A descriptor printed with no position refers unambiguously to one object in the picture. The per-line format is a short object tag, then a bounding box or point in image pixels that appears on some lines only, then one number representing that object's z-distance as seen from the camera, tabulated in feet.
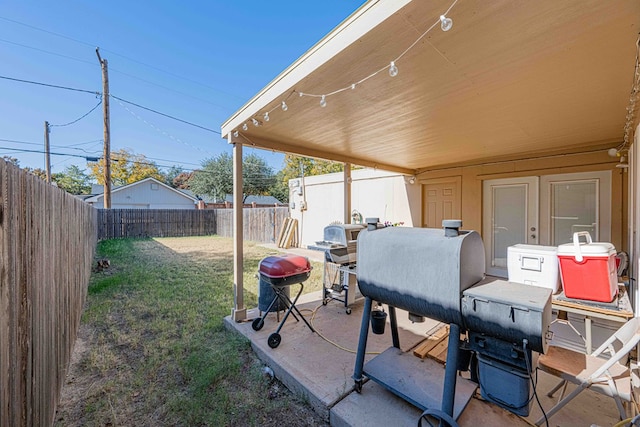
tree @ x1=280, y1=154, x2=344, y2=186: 72.43
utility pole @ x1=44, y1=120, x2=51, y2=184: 46.09
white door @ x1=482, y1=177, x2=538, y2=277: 17.24
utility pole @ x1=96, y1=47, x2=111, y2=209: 35.81
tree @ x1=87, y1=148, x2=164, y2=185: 77.28
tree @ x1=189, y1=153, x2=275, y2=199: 87.92
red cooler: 7.17
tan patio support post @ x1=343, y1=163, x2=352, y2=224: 17.61
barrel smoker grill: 4.61
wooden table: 6.77
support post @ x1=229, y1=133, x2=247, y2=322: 11.34
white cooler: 8.09
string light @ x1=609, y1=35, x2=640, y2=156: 6.58
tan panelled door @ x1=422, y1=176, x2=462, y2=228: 20.70
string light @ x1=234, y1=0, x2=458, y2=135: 4.66
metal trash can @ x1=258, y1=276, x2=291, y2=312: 11.28
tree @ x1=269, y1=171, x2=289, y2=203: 91.15
